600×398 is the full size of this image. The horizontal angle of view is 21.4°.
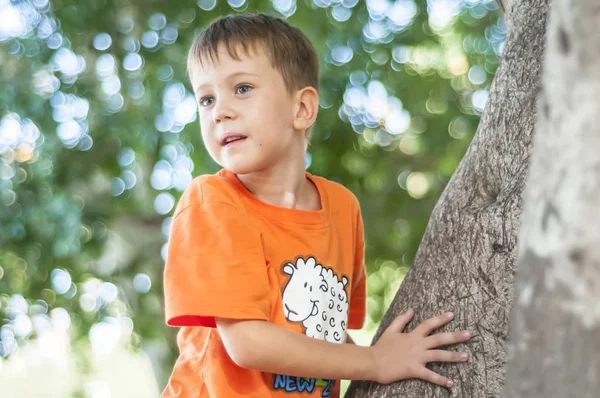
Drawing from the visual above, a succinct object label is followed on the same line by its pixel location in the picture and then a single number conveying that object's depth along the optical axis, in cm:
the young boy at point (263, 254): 175
